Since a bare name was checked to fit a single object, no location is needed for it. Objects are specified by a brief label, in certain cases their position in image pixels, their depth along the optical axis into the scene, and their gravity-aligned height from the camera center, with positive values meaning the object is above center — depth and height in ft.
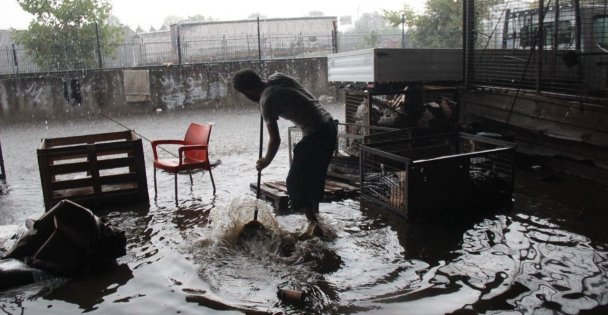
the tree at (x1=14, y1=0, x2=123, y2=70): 64.34 +7.46
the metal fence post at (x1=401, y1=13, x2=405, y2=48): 64.90 +6.10
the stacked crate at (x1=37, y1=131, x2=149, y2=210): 20.88 -3.95
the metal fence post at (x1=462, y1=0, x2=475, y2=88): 31.35 +1.85
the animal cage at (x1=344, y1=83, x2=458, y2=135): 28.63 -2.12
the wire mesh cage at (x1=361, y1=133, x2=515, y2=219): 18.33 -4.29
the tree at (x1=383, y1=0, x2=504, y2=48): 75.15 +7.49
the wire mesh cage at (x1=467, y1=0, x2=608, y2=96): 26.23 +1.18
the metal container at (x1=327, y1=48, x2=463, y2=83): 27.89 +0.43
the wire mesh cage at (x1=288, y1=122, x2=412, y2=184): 24.19 -4.20
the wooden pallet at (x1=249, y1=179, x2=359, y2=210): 21.25 -5.20
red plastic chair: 21.84 -3.31
